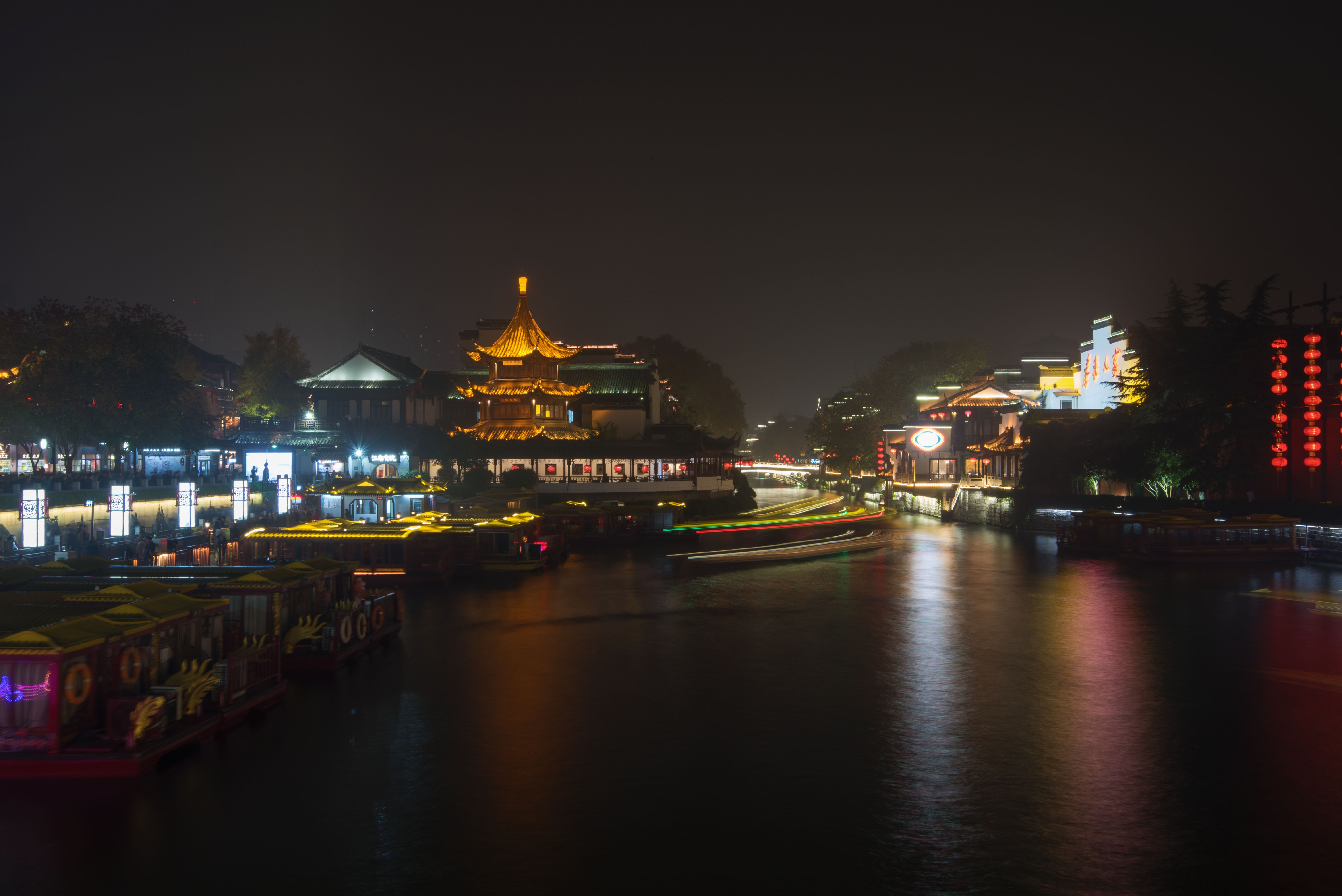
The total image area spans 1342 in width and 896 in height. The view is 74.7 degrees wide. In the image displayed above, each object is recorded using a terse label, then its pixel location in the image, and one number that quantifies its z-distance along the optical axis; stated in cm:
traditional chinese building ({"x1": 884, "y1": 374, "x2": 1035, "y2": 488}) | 7162
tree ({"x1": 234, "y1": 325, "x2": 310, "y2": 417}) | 8950
